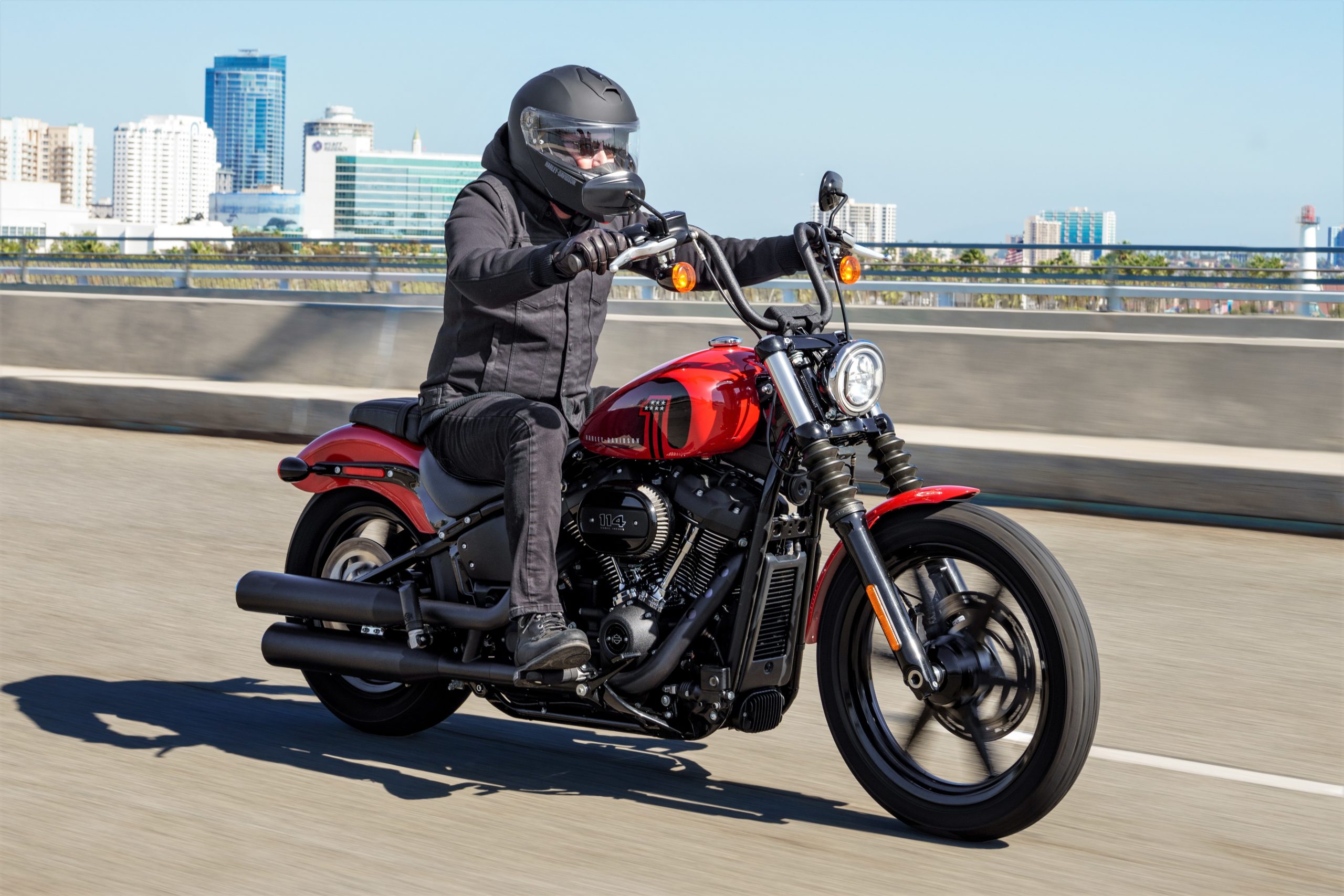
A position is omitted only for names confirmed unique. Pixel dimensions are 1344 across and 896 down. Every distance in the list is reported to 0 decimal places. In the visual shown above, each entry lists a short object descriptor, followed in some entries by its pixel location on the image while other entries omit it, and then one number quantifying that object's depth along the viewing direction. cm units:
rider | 437
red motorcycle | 400
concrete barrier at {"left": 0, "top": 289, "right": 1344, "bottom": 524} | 914
